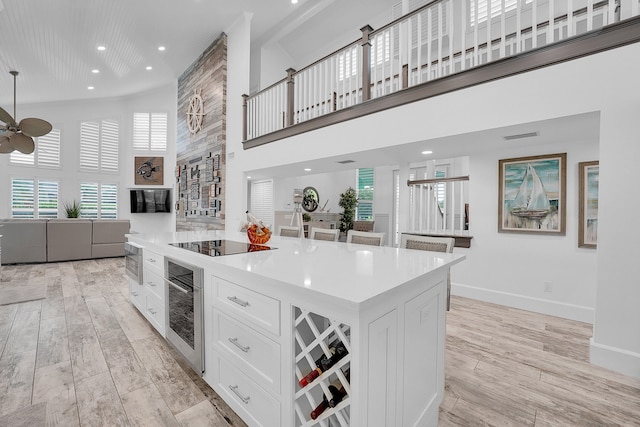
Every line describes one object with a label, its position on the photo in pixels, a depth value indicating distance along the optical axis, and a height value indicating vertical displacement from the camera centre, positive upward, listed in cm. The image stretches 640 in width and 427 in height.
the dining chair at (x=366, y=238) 272 -27
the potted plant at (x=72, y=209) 799 -5
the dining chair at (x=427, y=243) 226 -27
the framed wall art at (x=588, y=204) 316 +8
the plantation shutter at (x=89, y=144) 861 +188
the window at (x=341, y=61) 661 +337
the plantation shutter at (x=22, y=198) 759 +24
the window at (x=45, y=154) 771 +147
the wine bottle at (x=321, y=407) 114 -78
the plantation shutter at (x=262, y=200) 726 +23
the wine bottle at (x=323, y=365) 113 -61
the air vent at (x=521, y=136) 289 +76
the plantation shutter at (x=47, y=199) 794 +23
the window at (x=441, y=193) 730 +43
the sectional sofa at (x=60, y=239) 569 -67
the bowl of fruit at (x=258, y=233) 240 -20
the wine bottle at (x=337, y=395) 111 -73
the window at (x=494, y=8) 475 +342
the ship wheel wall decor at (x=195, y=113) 676 +225
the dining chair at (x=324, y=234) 317 -28
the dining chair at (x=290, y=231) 374 -29
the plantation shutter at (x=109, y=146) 893 +191
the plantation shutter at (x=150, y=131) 915 +241
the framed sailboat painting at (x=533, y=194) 337 +20
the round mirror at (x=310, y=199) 867 +31
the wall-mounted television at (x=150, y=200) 897 +25
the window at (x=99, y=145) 865 +189
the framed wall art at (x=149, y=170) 906 +117
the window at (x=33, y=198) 762 +24
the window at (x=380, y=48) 607 +346
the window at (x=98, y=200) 860 +22
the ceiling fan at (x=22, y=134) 441 +115
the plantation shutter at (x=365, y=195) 978 +49
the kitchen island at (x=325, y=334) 106 -55
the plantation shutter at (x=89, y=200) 856 +23
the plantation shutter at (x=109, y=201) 889 +20
